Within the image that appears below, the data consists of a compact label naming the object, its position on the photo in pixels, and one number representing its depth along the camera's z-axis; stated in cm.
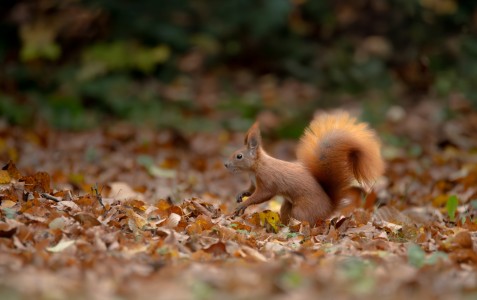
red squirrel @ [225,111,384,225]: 1013
